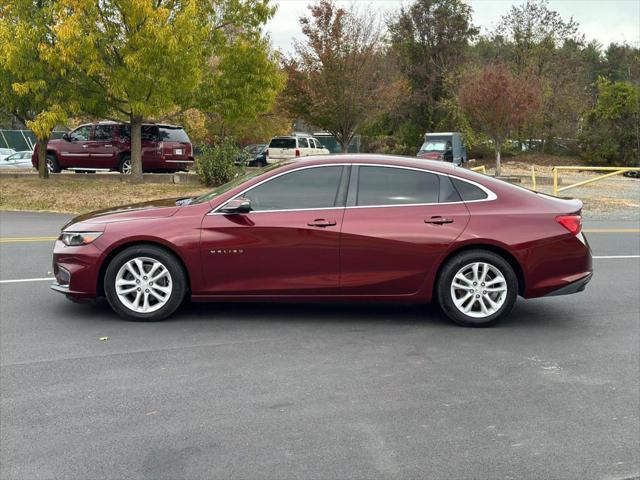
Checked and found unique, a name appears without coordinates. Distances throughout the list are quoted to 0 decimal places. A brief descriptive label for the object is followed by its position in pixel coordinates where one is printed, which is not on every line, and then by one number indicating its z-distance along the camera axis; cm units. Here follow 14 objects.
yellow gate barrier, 1913
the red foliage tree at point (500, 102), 3009
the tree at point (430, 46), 5159
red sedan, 671
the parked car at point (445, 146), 3341
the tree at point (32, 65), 1905
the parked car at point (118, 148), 2381
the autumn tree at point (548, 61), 4694
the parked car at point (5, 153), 3591
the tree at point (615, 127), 4200
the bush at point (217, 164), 2222
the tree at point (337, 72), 3378
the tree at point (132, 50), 1867
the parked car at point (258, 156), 4062
